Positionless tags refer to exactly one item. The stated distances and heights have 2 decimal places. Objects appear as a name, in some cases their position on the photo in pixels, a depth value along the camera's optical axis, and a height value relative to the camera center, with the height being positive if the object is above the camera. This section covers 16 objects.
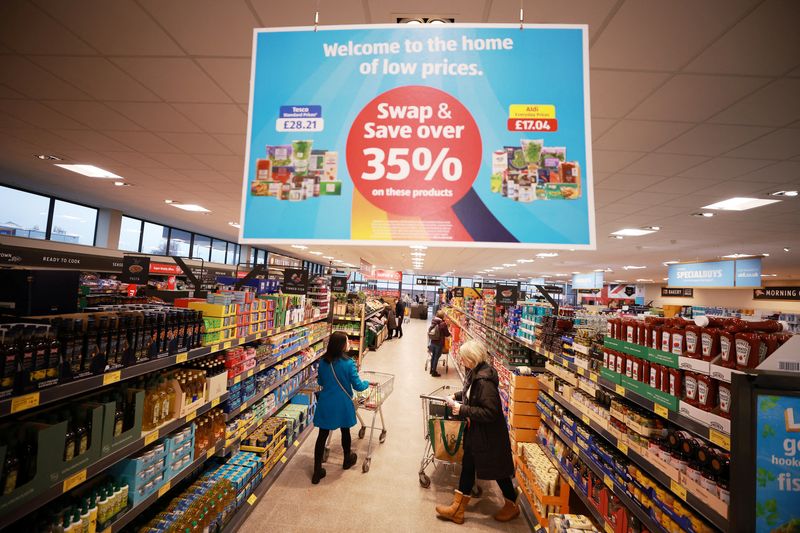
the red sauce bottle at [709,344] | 1.84 -0.22
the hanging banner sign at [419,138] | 1.32 +0.61
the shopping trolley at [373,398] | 4.50 -1.54
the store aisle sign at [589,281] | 16.55 +0.79
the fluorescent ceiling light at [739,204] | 5.25 +1.62
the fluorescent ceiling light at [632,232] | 8.07 +1.63
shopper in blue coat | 3.75 -1.24
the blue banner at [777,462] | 1.11 -0.51
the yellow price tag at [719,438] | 1.56 -0.63
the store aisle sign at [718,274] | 8.48 +0.81
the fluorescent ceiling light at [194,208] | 8.55 +1.68
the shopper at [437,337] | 8.42 -1.24
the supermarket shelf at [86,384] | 1.42 -0.59
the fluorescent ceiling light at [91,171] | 5.75 +1.67
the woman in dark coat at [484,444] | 3.13 -1.44
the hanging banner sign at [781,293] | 7.41 +0.33
